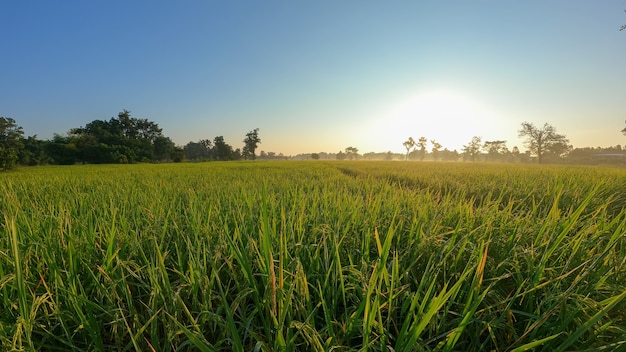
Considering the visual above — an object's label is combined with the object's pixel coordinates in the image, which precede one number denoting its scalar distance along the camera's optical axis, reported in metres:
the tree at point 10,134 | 42.97
